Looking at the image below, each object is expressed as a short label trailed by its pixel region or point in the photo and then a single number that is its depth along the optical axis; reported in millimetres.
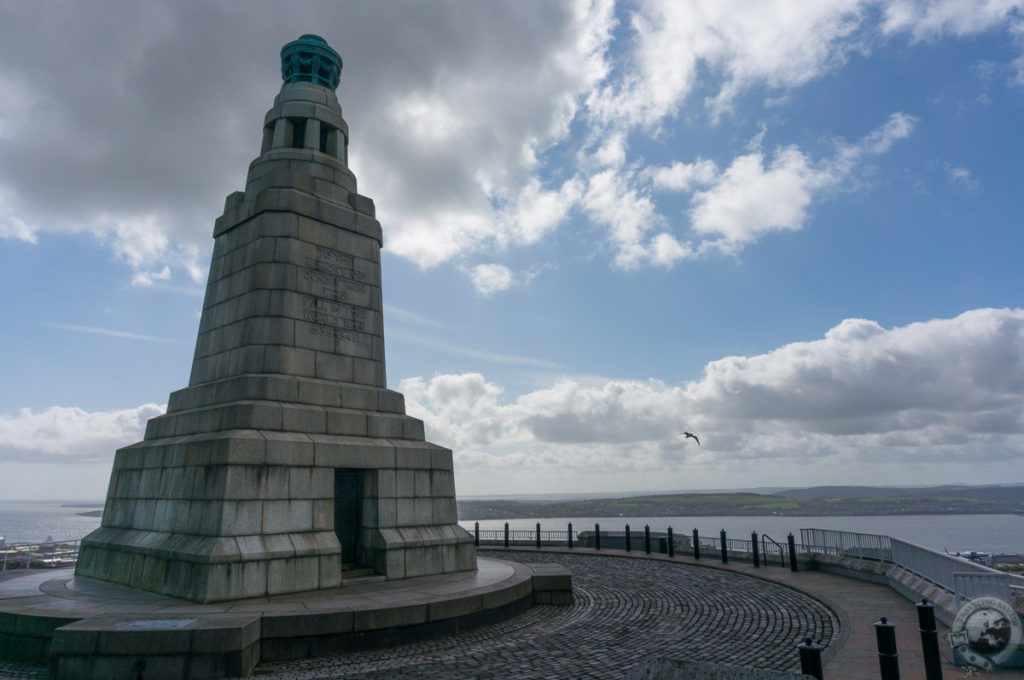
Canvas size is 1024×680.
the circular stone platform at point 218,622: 8000
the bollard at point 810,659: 5730
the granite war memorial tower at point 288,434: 11852
